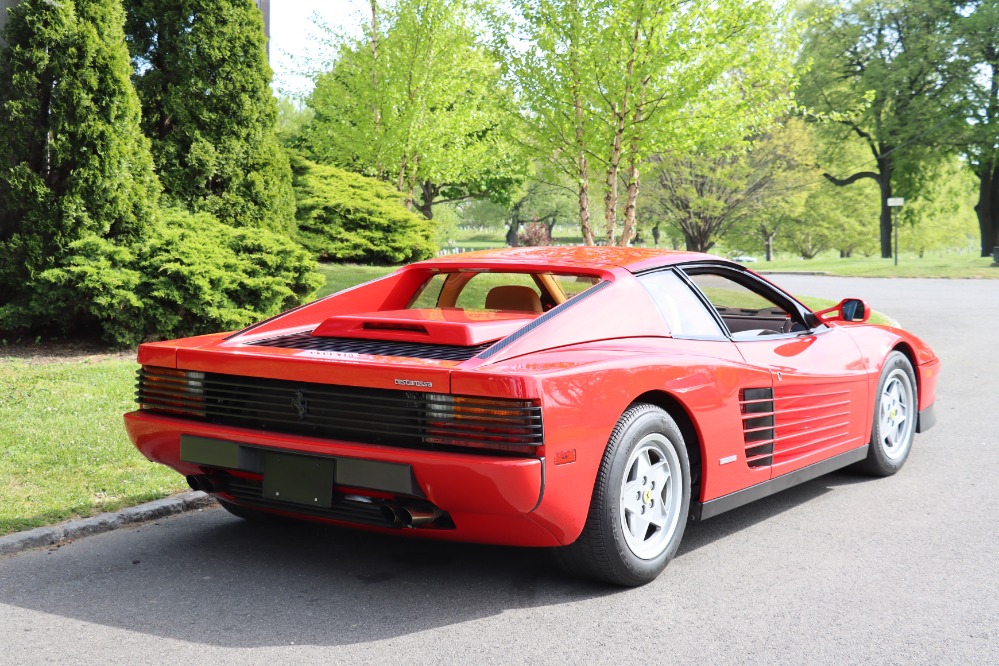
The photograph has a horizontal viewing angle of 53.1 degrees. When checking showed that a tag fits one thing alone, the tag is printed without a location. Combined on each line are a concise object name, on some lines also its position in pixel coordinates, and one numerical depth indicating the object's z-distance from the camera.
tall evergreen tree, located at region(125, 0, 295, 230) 11.42
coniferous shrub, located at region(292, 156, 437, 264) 18.56
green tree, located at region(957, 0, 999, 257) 41.50
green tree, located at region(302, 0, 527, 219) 23.41
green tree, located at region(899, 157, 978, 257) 49.38
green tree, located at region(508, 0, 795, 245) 14.82
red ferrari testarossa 3.54
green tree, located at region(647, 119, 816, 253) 41.94
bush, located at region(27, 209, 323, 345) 9.66
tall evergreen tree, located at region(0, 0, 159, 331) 9.69
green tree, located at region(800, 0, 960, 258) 42.84
